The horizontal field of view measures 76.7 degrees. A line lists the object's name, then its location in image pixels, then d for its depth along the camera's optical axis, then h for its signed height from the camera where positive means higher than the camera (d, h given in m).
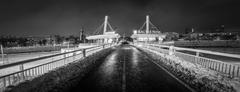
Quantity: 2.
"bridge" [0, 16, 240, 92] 6.00 -1.88
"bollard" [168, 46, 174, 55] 15.30 -1.02
